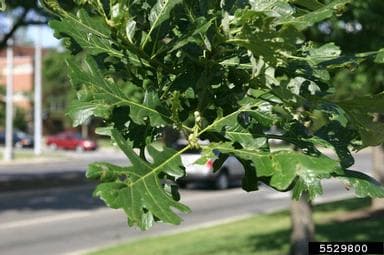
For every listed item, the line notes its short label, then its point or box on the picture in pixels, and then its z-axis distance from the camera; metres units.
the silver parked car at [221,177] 19.94
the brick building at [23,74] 69.88
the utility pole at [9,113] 37.69
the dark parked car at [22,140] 56.66
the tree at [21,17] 15.07
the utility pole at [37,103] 40.42
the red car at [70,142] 51.44
